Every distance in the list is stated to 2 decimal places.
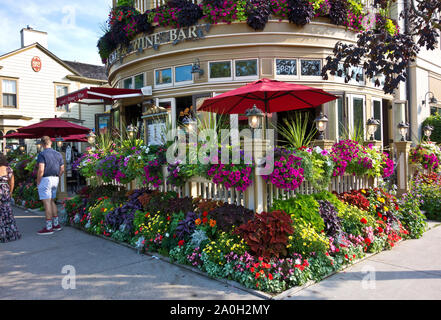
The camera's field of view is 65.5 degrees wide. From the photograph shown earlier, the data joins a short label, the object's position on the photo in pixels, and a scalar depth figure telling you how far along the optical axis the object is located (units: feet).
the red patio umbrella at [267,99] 17.85
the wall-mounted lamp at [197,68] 32.99
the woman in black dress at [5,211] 20.10
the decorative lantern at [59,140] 32.48
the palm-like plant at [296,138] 17.75
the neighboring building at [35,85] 64.64
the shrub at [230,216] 14.69
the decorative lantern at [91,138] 26.71
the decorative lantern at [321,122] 18.72
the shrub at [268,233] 13.46
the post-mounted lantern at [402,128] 24.97
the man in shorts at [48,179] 21.77
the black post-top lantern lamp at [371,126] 21.43
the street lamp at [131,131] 24.40
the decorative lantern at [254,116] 14.74
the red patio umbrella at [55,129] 30.12
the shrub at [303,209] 15.30
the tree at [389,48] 17.33
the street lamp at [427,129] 28.77
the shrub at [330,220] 15.85
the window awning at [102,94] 34.32
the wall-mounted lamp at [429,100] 46.24
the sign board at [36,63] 68.18
